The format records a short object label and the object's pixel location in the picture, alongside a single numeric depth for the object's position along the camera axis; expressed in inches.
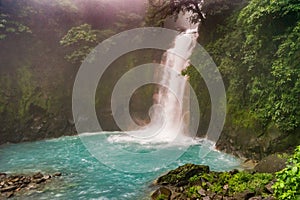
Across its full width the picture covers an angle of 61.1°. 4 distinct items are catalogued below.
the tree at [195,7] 426.3
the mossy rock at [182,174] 265.7
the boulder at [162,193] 233.1
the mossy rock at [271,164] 255.0
